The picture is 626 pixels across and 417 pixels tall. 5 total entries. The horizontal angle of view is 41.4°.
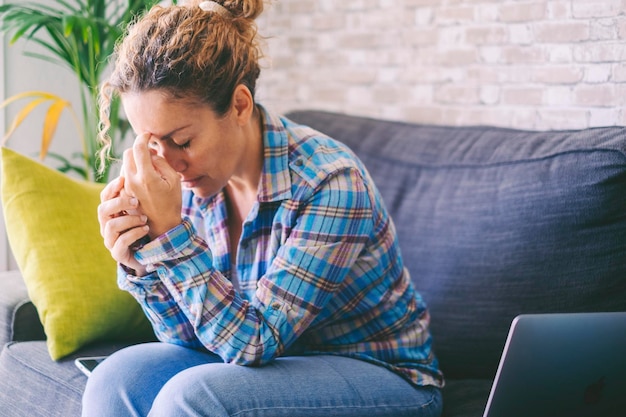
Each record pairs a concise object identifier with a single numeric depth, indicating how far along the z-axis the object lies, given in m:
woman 1.37
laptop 1.12
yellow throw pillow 1.72
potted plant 2.23
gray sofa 1.64
